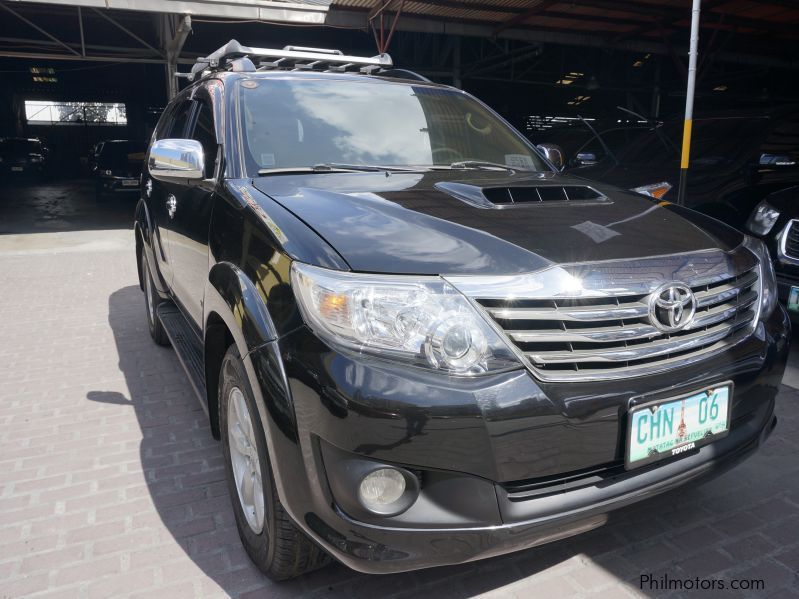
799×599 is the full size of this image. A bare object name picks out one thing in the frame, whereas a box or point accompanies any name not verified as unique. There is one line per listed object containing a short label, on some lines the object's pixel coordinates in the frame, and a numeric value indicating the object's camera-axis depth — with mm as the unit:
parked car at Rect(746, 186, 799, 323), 3994
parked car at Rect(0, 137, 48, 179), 22391
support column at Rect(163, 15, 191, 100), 10512
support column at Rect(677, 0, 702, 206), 5746
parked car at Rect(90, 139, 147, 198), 15344
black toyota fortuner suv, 1654
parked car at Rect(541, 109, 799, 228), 5418
